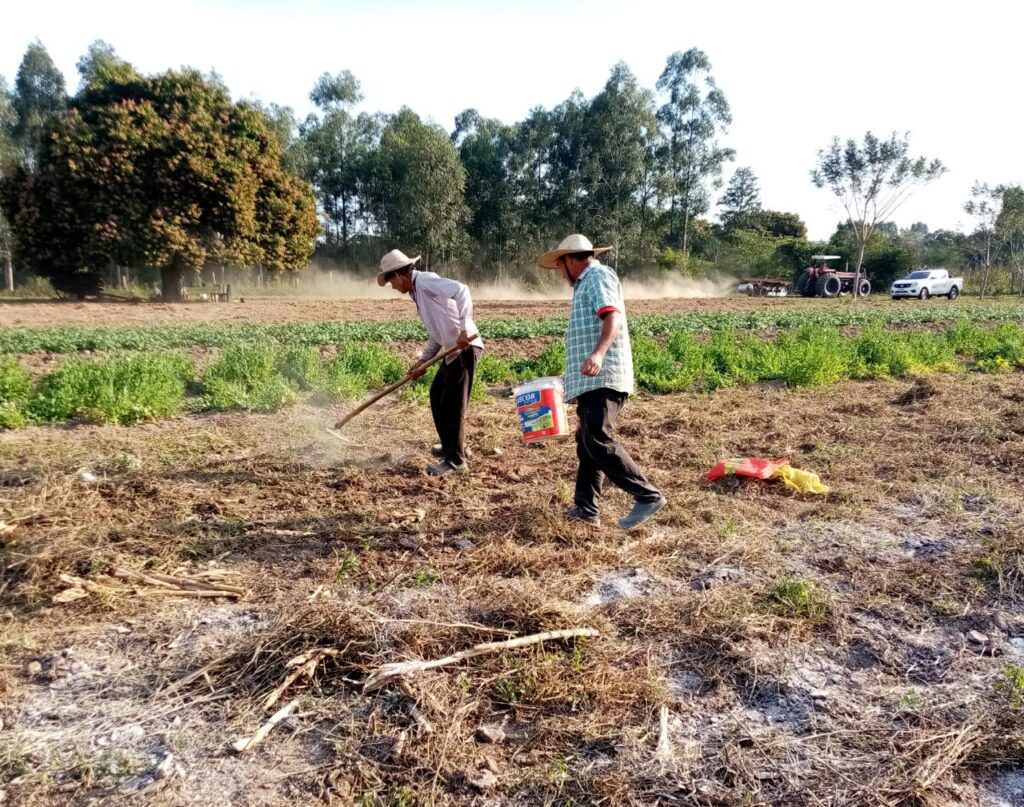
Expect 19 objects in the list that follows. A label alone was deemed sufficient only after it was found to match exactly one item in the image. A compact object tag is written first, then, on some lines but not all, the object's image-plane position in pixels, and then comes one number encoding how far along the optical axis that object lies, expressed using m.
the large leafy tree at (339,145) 37.69
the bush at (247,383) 7.34
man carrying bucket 3.84
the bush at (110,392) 6.68
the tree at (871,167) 32.50
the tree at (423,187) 34.94
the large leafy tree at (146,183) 21.09
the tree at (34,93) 33.75
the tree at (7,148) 28.73
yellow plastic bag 4.90
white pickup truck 30.66
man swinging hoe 5.06
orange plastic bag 5.00
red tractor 30.68
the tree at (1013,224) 35.06
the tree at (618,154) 36.50
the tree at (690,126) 38.59
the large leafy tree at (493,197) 39.81
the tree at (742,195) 49.66
